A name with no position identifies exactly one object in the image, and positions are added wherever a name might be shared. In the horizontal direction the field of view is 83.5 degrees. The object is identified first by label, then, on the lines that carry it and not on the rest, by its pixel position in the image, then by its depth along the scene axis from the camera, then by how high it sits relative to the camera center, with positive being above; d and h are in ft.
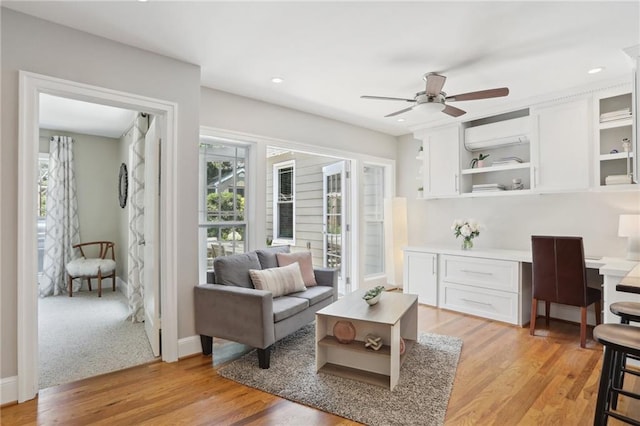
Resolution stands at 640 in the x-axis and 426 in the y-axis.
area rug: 7.22 -4.02
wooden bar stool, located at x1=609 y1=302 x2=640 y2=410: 6.82 -1.97
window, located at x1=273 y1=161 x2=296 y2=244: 20.89 +0.57
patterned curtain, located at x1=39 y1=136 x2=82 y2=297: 17.64 -0.18
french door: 17.95 -0.40
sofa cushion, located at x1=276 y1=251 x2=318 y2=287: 12.40 -1.76
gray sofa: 9.19 -2.68
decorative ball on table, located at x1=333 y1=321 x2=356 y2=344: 8.89 -2.98
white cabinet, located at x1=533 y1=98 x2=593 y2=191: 12.28 +2.36
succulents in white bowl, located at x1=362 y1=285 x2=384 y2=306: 9.59 -2.28
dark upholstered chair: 10.93 -2.00
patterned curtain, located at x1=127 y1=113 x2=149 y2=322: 13.19 -0.28
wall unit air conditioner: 13.98 +3.21
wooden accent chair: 16.99 -2.61
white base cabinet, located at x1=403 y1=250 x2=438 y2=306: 15.48 -2.82
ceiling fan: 9.79 +3.28
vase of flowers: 14.75 -0.73
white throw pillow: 10.78 -2.10
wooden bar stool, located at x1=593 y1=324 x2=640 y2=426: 5.35 -2.04
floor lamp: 18.57 -1.14
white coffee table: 8.32 -3.27
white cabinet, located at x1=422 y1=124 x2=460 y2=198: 15.76 +2.33
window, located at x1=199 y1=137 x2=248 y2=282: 13.07 +0.42
